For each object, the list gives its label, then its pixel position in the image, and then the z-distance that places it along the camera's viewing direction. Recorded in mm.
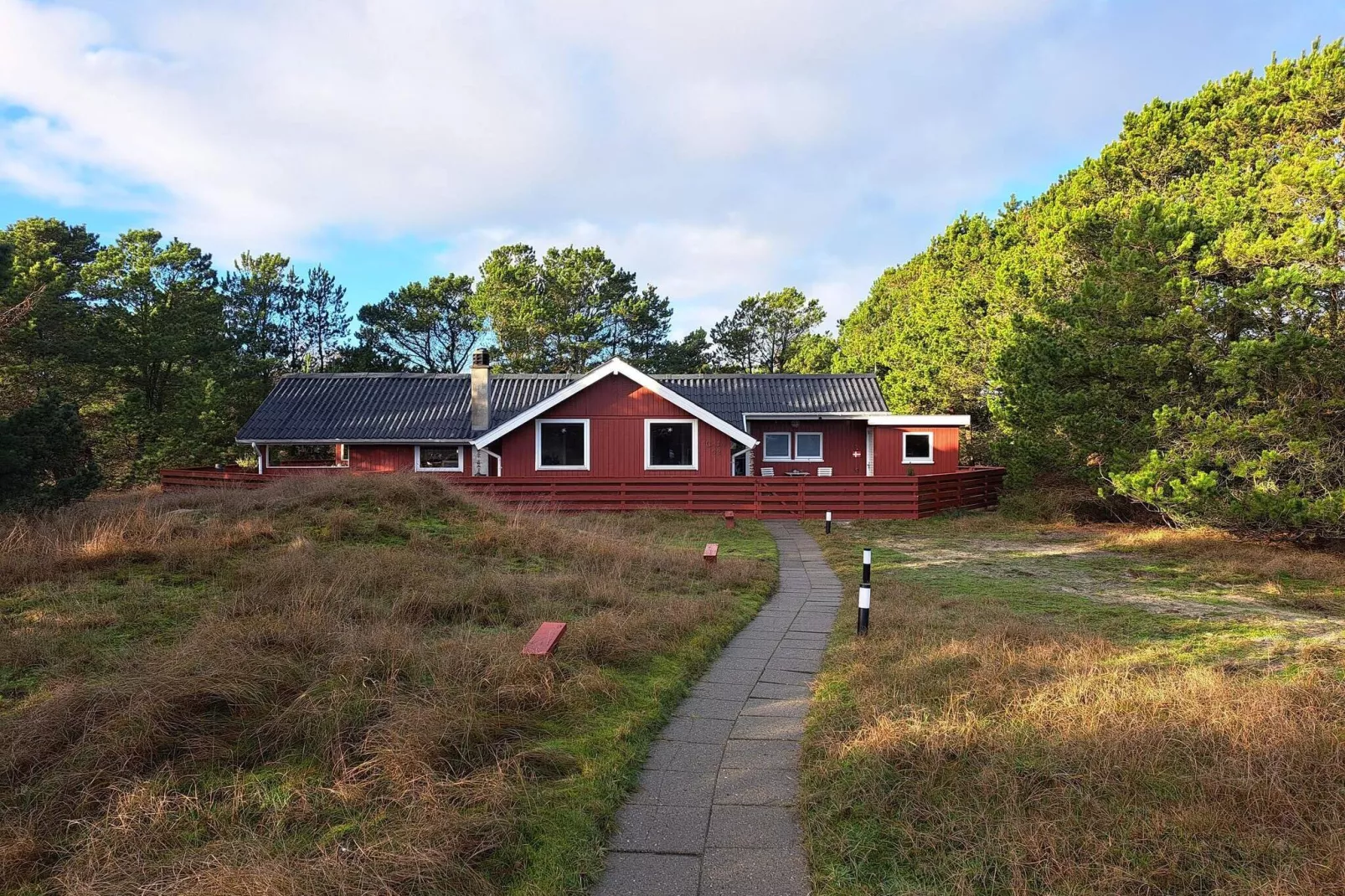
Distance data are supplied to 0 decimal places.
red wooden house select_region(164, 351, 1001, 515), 20891
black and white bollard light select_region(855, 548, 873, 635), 7565
